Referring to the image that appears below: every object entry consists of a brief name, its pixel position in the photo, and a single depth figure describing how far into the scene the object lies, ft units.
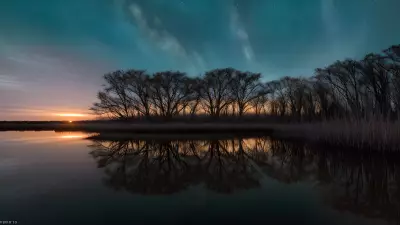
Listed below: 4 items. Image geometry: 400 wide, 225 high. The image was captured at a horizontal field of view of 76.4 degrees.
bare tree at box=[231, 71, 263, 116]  143.84
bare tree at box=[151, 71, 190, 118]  132.16
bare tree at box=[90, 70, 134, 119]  130.93
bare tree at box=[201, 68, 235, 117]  142.37
